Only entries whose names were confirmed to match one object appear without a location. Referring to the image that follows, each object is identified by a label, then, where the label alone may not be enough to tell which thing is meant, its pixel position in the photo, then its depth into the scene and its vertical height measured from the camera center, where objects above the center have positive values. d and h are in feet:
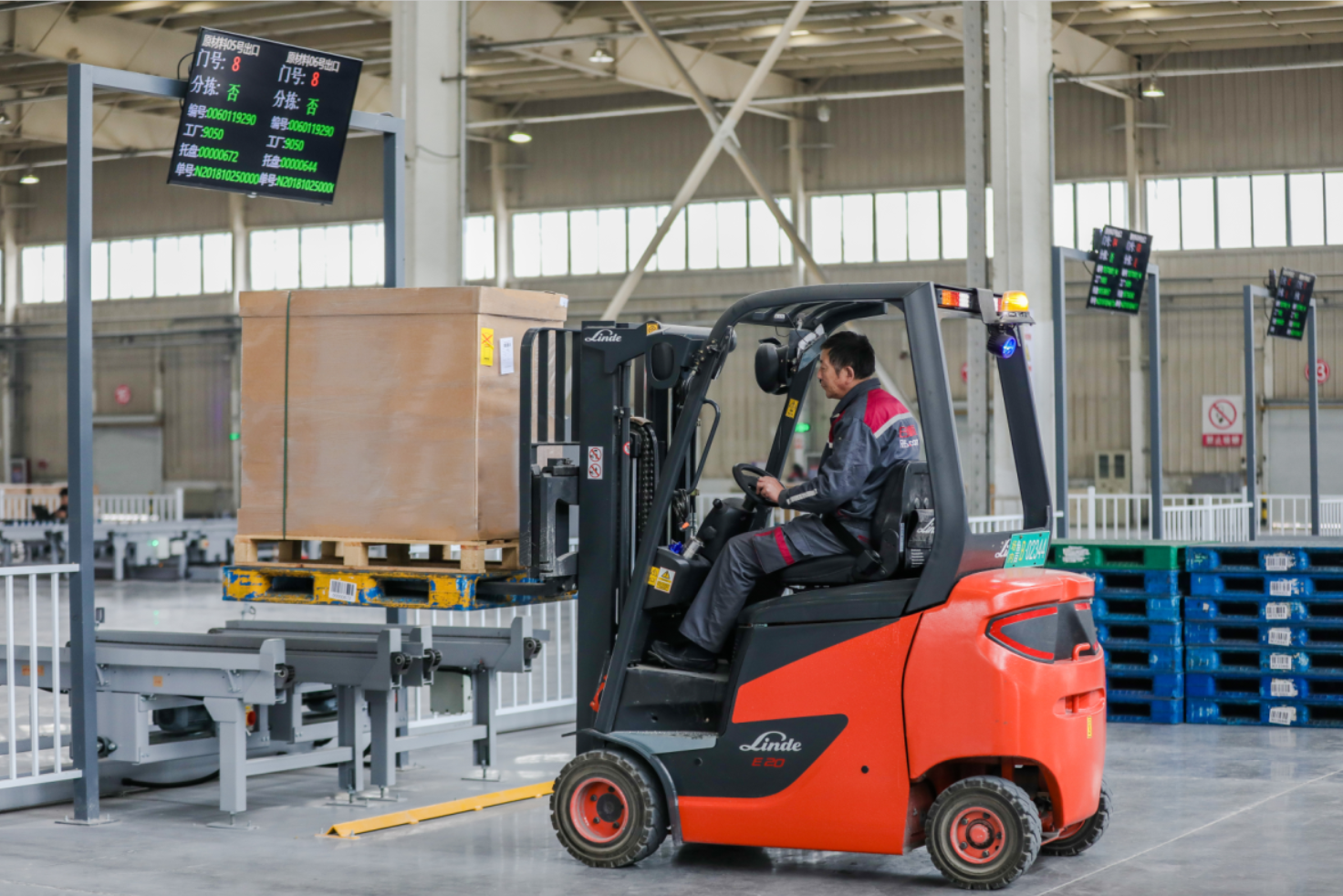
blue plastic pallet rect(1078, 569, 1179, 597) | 31.24 -2.46
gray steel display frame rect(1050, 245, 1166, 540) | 38.96 +2.14
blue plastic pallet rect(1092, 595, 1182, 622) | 31.22 -3.03
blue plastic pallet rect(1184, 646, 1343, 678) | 30.60 -4.07
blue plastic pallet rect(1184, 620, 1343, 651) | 30.71 -3.54
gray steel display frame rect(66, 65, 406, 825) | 21.15 +0.87
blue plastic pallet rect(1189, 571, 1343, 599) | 30.91 -2.52
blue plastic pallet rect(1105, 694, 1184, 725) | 31.14 -5.15
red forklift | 17.01 -2.12
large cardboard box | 20.10 +0.86
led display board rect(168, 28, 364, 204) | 22.35 +5.56
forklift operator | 17.30 -0.26
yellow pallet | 19.89 -1.53
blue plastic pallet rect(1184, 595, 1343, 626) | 30.83 -3.03
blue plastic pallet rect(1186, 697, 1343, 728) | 30.60 -5.14
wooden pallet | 19.81 -1.09
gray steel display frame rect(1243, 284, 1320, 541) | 50.55 +2.11
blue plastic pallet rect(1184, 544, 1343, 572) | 30.94 -1.98
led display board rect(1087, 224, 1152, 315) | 43.88 +5.82
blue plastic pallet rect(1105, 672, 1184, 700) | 31.14 -4.63
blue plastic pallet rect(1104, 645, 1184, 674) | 31.17 -4.10
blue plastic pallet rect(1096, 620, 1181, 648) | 31.17 -3.55
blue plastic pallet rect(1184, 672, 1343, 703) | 30.60 -4.61
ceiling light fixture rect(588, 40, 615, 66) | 77.66 +21.70
